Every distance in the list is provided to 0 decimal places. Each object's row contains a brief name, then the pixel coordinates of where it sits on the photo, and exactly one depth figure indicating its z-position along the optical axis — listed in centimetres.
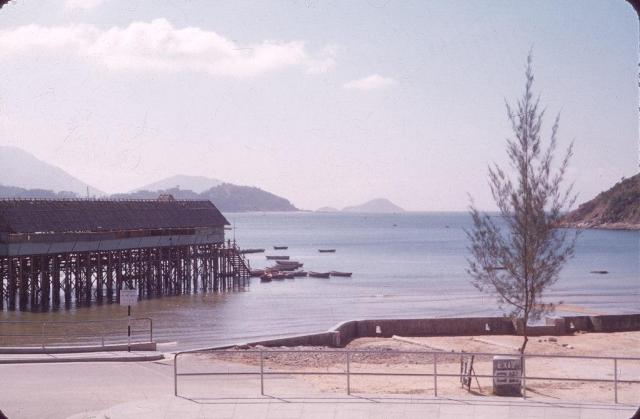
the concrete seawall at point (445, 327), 3059
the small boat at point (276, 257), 10575
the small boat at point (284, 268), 8011
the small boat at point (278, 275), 7180
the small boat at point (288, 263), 8271
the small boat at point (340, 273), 7594
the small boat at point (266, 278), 6981
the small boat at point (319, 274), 7509
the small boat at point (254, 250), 12672
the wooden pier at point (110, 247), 4056
